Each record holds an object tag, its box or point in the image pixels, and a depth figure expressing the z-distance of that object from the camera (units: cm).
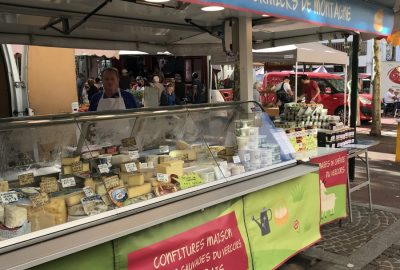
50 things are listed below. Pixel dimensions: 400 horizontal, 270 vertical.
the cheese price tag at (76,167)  285
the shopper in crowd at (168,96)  1098
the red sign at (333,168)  444
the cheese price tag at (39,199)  244
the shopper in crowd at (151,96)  1029
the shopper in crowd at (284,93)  1386
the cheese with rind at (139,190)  276
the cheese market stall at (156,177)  236
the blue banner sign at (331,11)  283
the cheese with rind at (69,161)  288
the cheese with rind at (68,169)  286
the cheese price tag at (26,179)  264
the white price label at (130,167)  298
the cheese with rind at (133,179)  284
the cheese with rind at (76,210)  250
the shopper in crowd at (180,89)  1427
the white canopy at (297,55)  990
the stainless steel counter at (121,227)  198
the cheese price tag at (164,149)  354
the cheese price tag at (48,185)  261
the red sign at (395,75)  1715
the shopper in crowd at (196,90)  1409
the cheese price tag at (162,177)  301
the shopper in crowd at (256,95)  1115
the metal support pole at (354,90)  651
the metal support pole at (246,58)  475
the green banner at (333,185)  446
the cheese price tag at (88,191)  264
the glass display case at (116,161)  244
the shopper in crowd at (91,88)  1149
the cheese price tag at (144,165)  314
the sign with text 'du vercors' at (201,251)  252
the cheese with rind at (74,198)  254
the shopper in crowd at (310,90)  1180
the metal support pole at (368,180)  517
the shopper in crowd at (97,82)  1305
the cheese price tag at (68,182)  271
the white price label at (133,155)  321
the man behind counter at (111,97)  474
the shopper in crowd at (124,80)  1403
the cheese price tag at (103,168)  291
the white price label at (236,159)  365
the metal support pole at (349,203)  490
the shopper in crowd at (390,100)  1803
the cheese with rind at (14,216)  225
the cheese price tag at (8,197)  240
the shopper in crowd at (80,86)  1240
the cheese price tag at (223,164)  345
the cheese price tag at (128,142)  338
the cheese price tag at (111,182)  272
